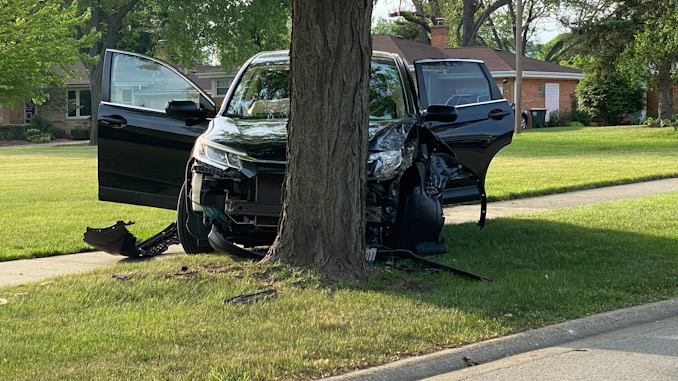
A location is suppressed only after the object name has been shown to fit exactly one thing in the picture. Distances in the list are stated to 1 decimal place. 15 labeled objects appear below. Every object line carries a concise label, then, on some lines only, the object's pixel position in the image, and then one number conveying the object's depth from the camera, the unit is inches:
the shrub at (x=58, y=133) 1896.0
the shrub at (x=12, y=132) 1824.6
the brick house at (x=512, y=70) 1705.2
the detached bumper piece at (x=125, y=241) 323.0
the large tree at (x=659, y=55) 1149.1
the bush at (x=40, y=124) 1865.2
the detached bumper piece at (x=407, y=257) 275.7
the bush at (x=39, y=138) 1770.4
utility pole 1340.4
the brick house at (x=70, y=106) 1932.8
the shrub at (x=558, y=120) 1795.0
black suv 278.5
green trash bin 1744.6
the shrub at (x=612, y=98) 1717.5
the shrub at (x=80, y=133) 1856.5
